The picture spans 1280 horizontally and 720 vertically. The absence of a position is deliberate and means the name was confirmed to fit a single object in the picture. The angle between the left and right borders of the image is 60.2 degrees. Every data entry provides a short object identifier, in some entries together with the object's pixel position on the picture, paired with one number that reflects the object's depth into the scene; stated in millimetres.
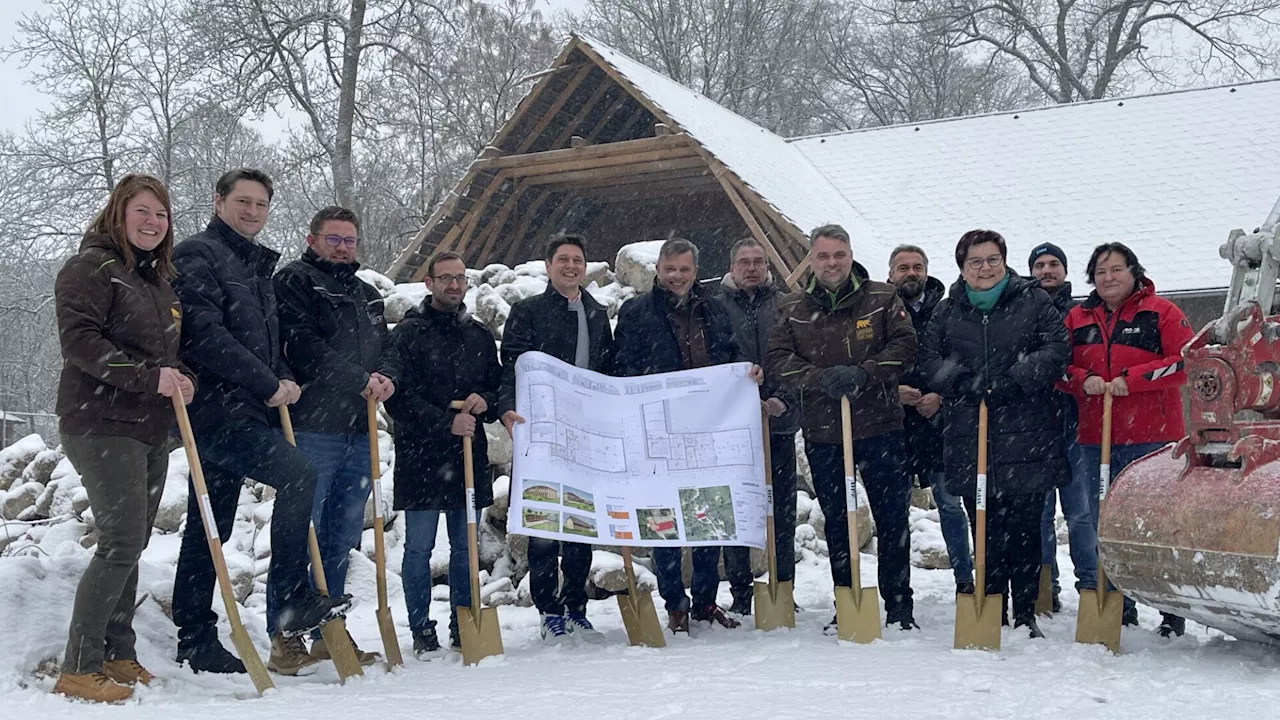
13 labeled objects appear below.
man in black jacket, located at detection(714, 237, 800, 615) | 5902
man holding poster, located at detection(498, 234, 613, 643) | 5543
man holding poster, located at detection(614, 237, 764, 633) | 5812
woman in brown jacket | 4027
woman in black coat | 5188
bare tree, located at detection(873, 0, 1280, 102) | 25141
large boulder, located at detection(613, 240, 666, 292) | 10352
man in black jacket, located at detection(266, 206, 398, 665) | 5059
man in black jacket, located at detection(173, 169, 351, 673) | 4492
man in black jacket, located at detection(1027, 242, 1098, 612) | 5652
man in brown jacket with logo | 5430
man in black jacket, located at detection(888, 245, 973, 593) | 5668
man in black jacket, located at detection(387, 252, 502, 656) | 5492
